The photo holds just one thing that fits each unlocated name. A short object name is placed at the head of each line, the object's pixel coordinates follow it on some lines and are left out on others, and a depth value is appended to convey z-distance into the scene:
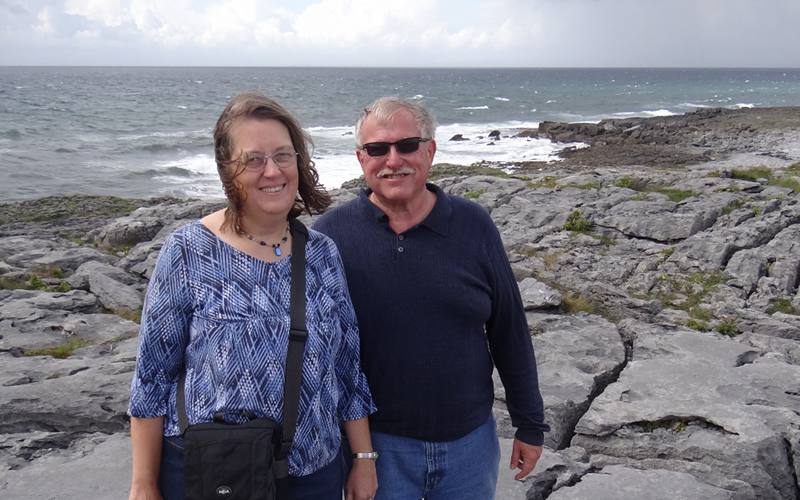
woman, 2.36
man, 2.97
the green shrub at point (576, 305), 8.70
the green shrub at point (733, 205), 12.49
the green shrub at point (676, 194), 13.42
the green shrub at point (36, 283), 10.71
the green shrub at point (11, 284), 10.75
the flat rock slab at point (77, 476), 4.11
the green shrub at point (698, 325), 8.25
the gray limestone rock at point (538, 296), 8.59
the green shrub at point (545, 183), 16.00
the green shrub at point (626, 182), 14.92
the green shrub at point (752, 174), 15.30
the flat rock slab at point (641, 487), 4.36
